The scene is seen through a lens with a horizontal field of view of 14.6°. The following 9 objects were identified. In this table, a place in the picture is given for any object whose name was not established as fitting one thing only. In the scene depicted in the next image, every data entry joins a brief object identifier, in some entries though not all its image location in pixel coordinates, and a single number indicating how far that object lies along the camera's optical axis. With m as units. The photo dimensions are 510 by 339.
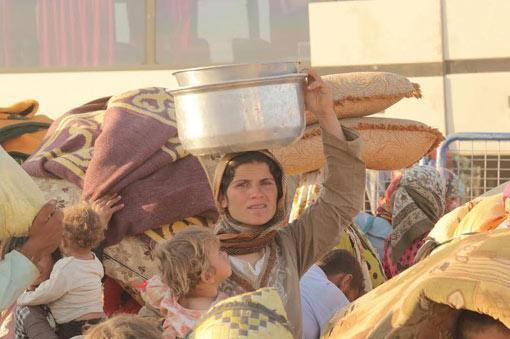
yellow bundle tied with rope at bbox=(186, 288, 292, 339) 4.16
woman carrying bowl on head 6.14
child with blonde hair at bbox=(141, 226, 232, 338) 5.75
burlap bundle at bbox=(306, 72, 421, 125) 9.13
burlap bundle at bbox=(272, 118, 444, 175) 8.98
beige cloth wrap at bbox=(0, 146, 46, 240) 5.75
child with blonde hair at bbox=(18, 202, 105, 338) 7.57
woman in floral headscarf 10.77
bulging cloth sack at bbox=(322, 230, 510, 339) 3.66
